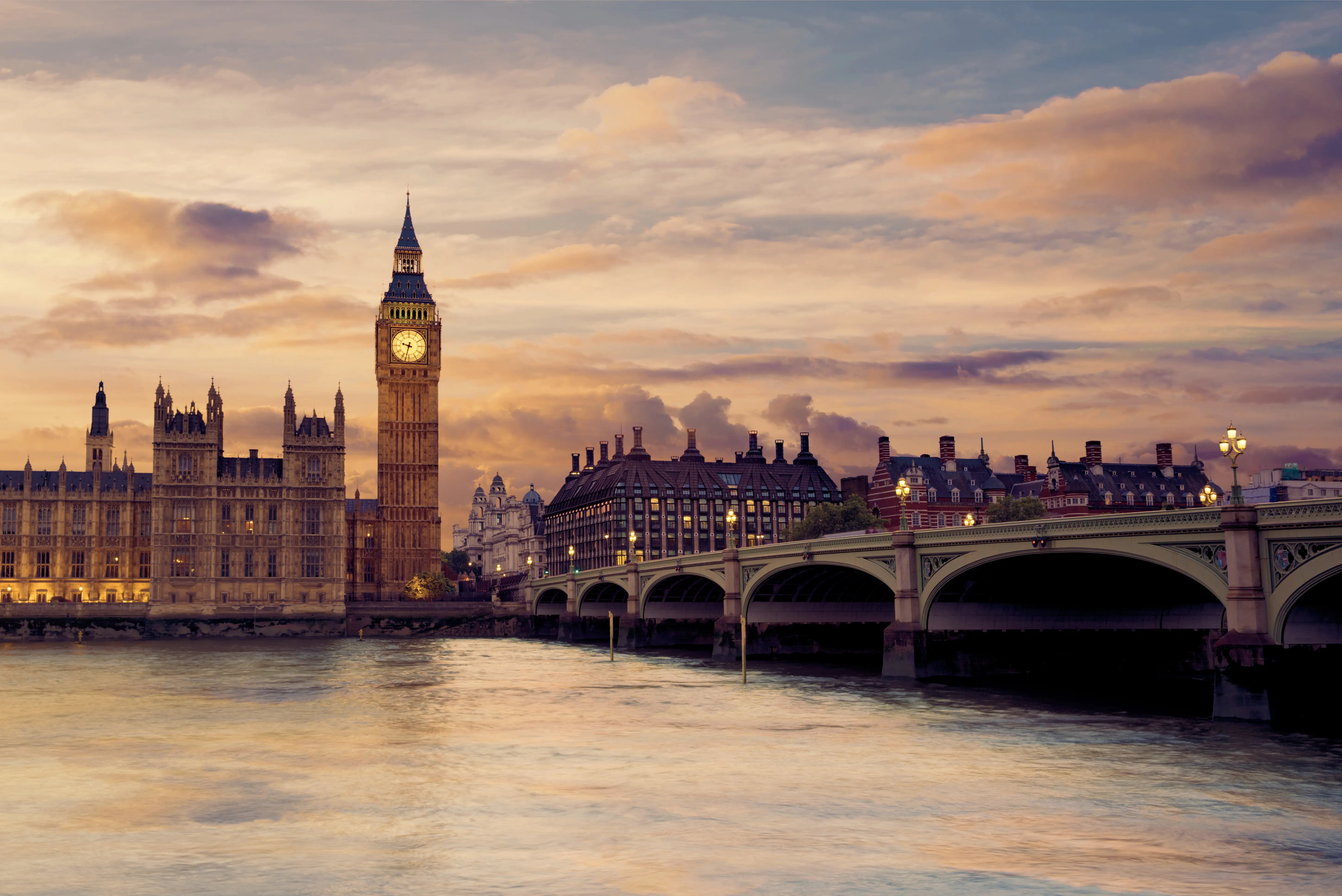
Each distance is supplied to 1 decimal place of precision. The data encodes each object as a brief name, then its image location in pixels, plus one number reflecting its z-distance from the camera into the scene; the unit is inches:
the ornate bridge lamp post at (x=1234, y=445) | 1612.9
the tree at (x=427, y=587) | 6806.1
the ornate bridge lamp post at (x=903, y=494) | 2429.9
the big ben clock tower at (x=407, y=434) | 7199.8
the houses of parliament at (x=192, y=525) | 6284.5
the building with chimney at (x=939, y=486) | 6033.5
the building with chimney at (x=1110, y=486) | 5629.9
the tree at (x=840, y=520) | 5753.0
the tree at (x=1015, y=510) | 5187.0
